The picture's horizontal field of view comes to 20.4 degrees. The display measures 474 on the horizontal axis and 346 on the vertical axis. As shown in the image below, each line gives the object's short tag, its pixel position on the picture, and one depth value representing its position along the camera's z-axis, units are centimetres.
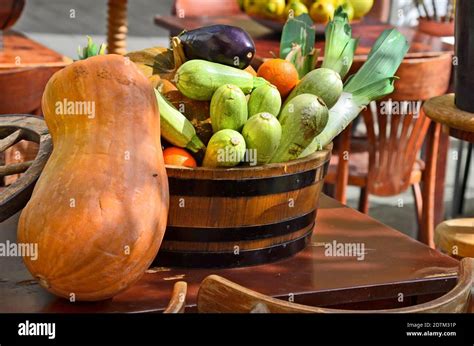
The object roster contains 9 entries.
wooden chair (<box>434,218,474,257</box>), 291
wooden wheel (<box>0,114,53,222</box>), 200
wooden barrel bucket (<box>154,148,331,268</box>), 198
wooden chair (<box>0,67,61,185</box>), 314
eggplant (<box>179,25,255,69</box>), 212
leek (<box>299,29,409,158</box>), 218
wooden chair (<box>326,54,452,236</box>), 388
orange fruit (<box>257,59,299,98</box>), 214
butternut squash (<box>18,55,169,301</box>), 184
